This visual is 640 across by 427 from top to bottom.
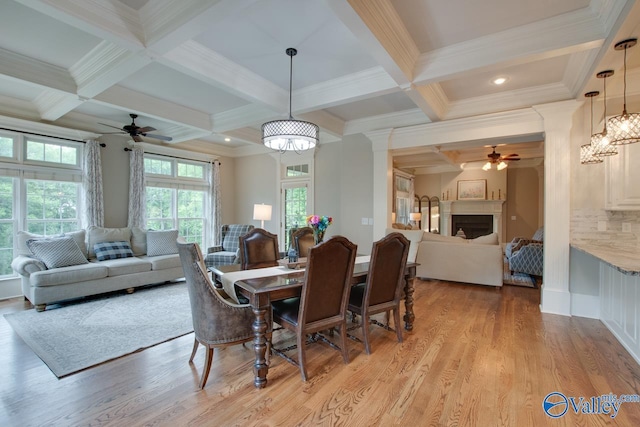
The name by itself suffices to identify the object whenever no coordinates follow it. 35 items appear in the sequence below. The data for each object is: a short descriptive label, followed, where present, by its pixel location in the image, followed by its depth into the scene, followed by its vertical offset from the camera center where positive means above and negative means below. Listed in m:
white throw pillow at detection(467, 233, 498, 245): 4.98 -0.51
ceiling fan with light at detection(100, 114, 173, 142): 4.42 +1.20
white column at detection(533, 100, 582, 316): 3.64 +0.07
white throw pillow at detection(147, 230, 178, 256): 5.24 -0.59
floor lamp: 5.53 -0.04
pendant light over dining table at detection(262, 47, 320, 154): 2.83 +0.76
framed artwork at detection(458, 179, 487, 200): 8.81 +0.62
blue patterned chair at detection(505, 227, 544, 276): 5.20 -0.88
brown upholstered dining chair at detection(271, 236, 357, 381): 2.14 -0.67
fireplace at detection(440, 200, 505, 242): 8.63 -0.07
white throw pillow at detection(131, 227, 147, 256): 5.25 -0.55
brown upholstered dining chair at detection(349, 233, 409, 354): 2.58 -0.68
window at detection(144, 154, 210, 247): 5.99 +0.32
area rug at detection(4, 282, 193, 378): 2.57 -1.26
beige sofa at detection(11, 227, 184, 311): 3.80 -0.79
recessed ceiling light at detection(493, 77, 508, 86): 3.51 +1.56
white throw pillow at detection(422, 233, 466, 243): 5.16 -0.51
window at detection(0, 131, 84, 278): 4.32 +0.36
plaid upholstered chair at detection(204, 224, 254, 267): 5.50 -0.76
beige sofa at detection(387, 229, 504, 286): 4.70 -0.80
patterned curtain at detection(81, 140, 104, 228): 4.92 +0.44
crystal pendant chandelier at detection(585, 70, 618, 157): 2.79 +0.66
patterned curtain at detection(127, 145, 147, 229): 5.46 +0.38
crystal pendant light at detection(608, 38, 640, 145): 2.32 +0.68
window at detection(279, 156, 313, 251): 6.20 +0.34
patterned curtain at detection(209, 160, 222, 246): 6.86 +0.19
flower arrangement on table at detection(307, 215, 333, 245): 2.91 -0.14
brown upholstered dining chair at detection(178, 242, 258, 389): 2.04 -0.74
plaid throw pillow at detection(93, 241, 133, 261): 4.68 -0.65
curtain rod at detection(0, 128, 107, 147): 4.35 +1.16
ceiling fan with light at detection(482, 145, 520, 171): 6.43 +1.13
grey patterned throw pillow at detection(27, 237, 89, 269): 3.97 -0.57
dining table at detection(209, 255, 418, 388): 2.10 -0.61
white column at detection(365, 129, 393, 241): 5.05 +0.50
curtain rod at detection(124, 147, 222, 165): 5.47 +1.13
